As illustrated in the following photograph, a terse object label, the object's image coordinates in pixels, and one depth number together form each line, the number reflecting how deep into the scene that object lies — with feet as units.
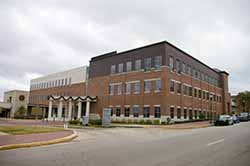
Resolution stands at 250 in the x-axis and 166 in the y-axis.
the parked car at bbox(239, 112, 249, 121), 132.69
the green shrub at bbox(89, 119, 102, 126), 82.25
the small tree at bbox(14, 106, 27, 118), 158.90
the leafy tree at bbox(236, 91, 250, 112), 179.49
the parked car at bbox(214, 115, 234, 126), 90.58
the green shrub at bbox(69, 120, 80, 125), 88.19
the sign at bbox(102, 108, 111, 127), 75.83
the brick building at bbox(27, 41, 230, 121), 99.51
